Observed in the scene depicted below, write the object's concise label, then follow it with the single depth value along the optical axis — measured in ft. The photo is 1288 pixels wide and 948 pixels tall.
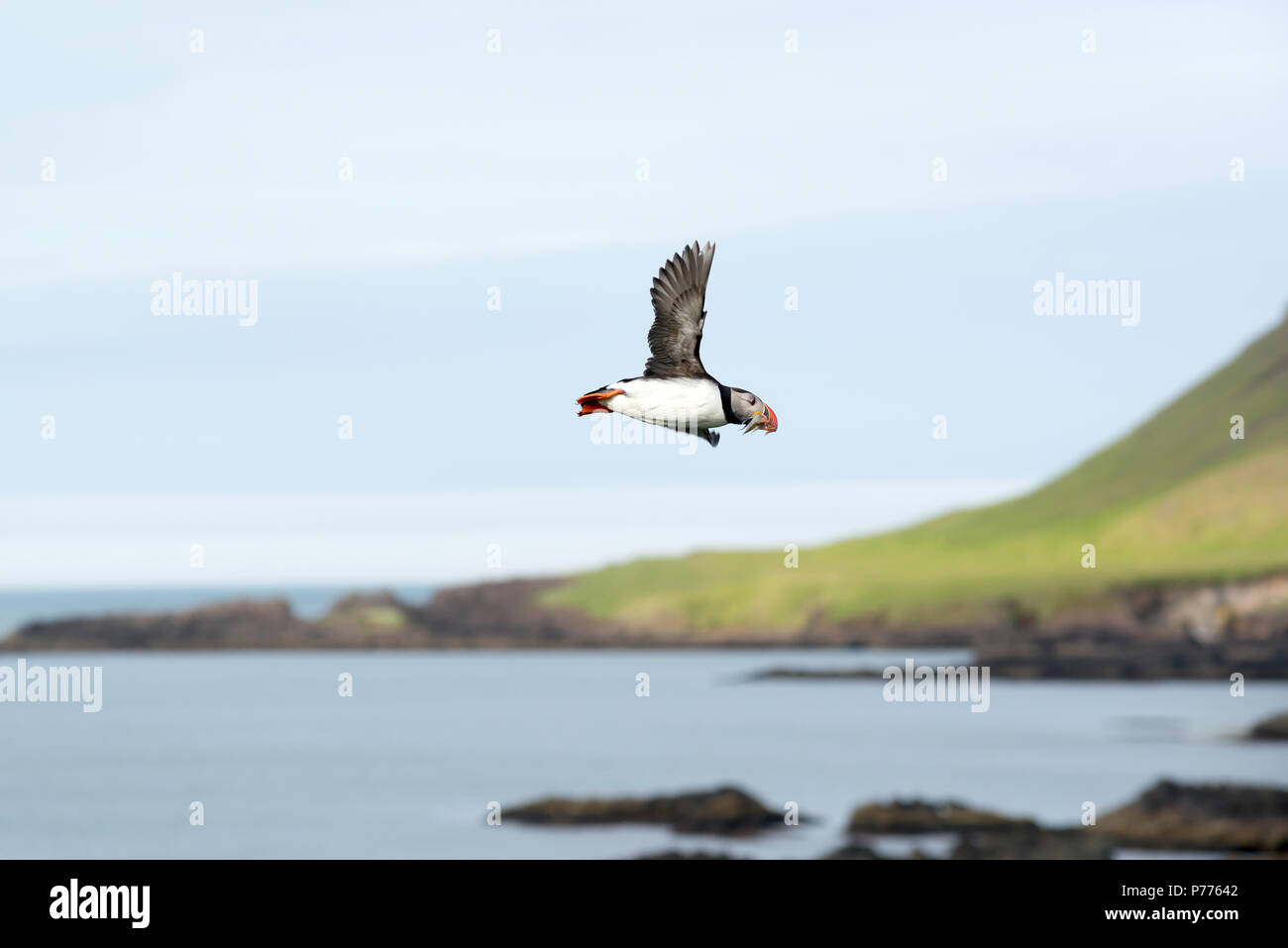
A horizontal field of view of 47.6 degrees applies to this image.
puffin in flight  28.48
